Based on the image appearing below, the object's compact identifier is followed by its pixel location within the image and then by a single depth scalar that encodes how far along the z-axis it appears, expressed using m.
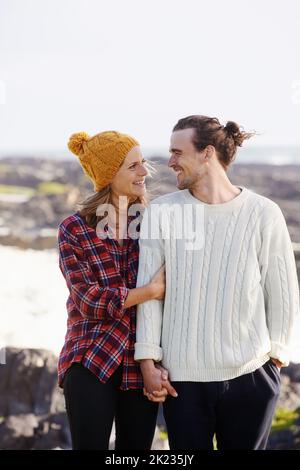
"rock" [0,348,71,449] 6.55
